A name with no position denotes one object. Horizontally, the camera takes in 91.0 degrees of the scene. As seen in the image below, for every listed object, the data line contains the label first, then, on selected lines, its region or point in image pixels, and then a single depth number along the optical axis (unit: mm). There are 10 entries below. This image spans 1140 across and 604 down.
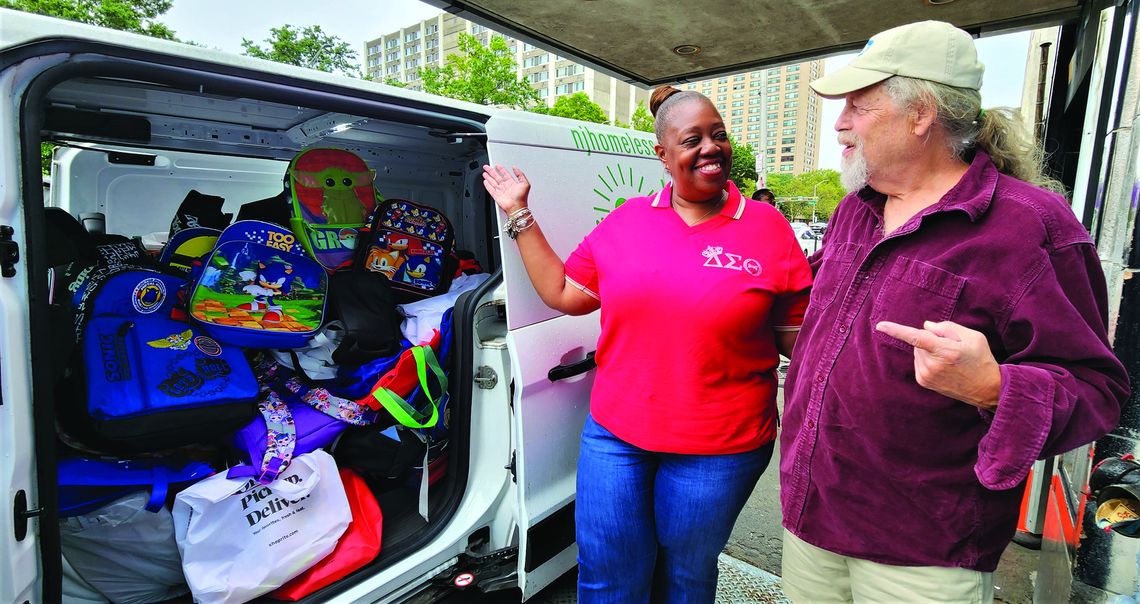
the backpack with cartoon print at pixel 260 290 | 2078
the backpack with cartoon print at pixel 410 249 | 2580
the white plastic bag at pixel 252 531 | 1725
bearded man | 1028
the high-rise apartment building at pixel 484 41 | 55219
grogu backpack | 2453
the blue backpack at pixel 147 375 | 1681
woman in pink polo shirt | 1617
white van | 1196
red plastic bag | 1883
